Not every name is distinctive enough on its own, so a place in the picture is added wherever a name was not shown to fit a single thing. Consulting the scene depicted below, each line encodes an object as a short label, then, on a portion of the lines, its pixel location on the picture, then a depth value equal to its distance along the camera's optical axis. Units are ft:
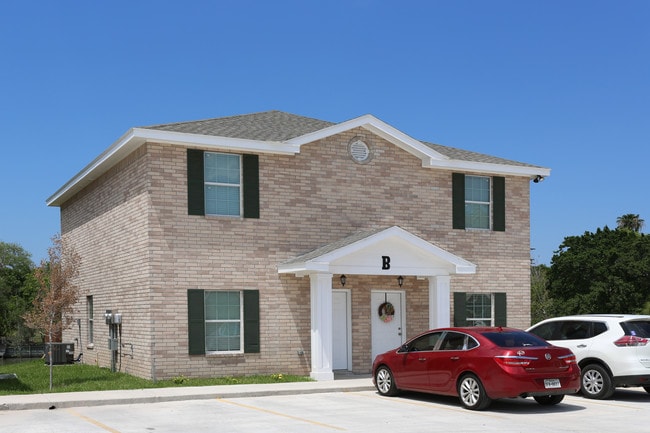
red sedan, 42.24
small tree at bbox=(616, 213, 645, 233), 220.23
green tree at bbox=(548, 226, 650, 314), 147.33
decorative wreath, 68.03
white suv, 47.34
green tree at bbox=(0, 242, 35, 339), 178.70
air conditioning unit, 77.97
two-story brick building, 59.88
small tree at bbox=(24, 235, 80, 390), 57.47
